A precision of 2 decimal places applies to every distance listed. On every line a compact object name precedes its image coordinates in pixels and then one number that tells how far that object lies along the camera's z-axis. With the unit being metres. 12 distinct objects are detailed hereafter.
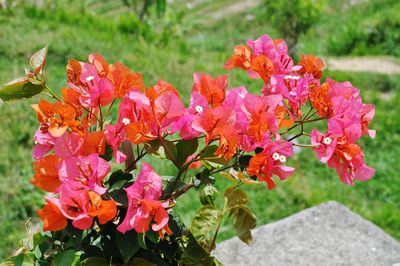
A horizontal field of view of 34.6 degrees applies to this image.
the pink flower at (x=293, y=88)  1.27
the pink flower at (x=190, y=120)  1.21
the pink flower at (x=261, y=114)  1.17
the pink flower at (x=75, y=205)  1.07
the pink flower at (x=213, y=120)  1.16
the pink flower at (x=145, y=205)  1.10
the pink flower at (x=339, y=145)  1.19
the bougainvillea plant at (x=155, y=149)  1.12
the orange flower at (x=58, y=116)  1.17
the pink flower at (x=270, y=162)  1.15
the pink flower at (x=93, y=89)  1.21
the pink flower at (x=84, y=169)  1.12
